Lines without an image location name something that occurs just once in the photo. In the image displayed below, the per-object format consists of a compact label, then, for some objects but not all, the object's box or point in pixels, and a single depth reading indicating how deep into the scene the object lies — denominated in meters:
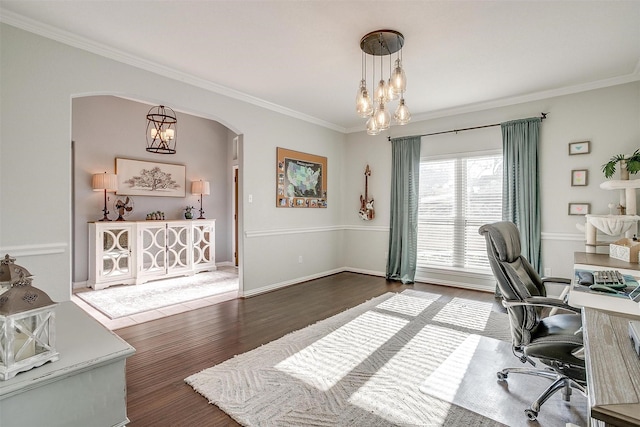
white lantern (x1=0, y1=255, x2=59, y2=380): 0.80
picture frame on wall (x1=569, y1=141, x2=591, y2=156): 3.81
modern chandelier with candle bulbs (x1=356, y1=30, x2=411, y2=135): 2.52
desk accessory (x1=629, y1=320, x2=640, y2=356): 0.85
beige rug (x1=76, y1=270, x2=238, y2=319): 3.85
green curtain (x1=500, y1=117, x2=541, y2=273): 4.08
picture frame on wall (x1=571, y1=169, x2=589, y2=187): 3.82
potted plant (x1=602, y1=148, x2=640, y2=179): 3.28
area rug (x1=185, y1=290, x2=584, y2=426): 1.82
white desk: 1.56
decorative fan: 5.16
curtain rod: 4.05
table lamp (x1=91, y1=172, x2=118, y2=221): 4.93
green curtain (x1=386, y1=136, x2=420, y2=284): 5.12
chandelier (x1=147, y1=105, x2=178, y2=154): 4.71
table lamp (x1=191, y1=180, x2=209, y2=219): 6.15
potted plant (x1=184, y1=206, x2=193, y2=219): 5.95
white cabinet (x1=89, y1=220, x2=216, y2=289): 4.81
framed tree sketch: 5.35
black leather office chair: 1.68
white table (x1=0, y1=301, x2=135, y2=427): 0.77
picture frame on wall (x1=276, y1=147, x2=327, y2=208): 4.79
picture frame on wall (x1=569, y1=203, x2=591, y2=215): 3.81
